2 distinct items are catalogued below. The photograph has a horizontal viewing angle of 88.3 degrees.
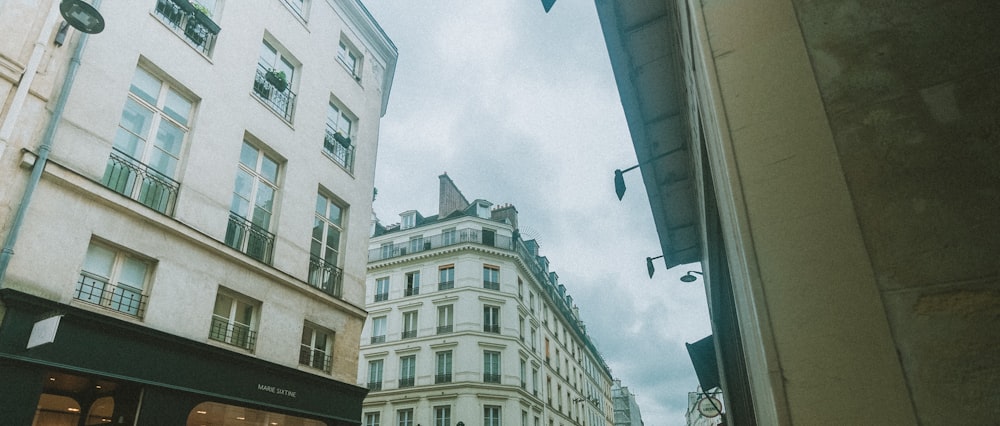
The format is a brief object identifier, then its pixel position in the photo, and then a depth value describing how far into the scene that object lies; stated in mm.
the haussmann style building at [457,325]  33875
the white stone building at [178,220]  7469
